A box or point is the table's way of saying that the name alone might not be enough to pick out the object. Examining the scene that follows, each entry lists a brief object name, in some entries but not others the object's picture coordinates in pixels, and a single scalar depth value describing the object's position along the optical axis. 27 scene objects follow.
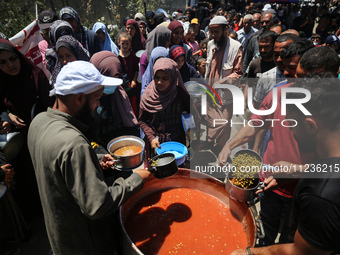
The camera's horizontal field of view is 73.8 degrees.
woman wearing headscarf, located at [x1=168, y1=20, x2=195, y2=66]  5.07
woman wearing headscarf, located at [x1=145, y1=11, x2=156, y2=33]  8.13
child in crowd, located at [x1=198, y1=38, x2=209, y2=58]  6.93
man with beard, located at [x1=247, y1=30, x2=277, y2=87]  3.98
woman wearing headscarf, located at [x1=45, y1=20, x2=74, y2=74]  3.89
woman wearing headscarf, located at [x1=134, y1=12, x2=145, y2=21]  8.01
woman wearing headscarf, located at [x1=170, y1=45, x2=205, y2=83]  4.09
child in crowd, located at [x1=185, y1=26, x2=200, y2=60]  6.79
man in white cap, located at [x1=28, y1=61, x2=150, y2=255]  1.38
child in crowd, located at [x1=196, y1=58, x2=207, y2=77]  5.54
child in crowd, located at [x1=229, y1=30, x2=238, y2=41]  6.70
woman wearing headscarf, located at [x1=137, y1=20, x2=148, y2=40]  7.26
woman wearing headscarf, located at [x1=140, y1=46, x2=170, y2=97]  3.76
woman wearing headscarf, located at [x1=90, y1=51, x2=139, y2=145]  3.35
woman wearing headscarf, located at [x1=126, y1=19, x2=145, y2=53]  5.80
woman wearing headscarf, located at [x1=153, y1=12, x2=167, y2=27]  7.88
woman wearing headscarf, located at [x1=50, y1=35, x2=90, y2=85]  3.47
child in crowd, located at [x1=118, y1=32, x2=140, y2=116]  4.92
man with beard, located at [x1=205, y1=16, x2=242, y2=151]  4.24
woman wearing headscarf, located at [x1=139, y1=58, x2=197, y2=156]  3.01
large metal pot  1.82
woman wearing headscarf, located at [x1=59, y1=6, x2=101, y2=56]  4.64
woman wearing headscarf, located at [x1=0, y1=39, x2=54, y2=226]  2.84
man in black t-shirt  1.13
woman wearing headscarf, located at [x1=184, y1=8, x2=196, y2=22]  9.84
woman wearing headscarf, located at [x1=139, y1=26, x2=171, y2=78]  4.49
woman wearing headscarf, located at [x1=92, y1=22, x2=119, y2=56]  5.49
